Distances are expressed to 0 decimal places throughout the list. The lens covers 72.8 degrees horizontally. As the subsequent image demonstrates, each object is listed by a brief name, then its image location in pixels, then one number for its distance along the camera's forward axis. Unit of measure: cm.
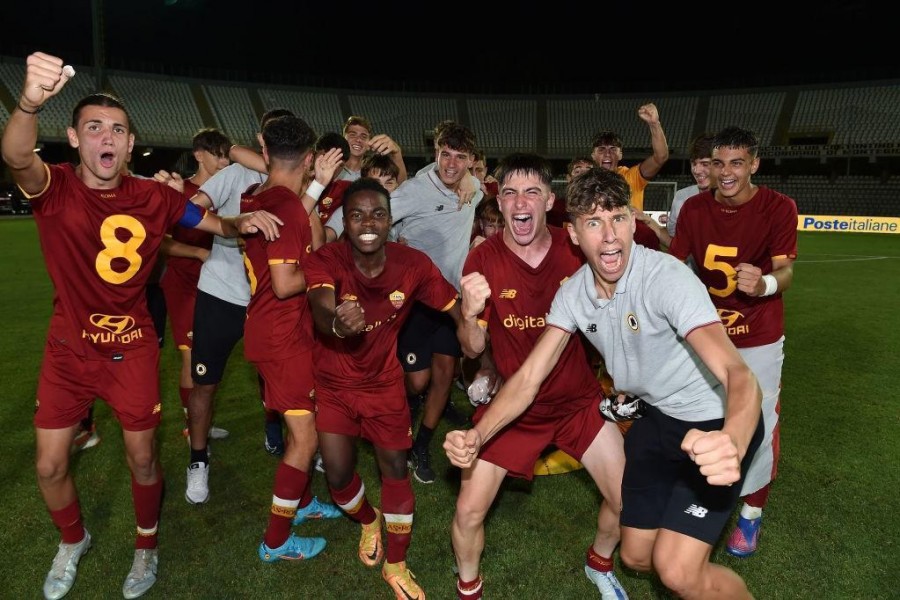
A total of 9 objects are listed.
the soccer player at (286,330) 360
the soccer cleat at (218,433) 551
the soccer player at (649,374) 265
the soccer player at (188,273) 523
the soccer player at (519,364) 329
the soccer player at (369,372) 346
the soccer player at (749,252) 393
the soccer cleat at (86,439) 521
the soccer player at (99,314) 322
